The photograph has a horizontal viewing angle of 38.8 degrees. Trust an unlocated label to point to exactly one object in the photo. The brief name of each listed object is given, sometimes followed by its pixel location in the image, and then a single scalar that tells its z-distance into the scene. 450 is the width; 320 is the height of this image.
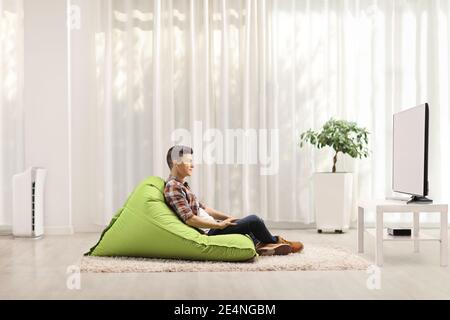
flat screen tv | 4.45
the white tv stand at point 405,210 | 4.42
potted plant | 6.41
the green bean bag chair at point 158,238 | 4.46
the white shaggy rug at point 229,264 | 4.25
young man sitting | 4.67
